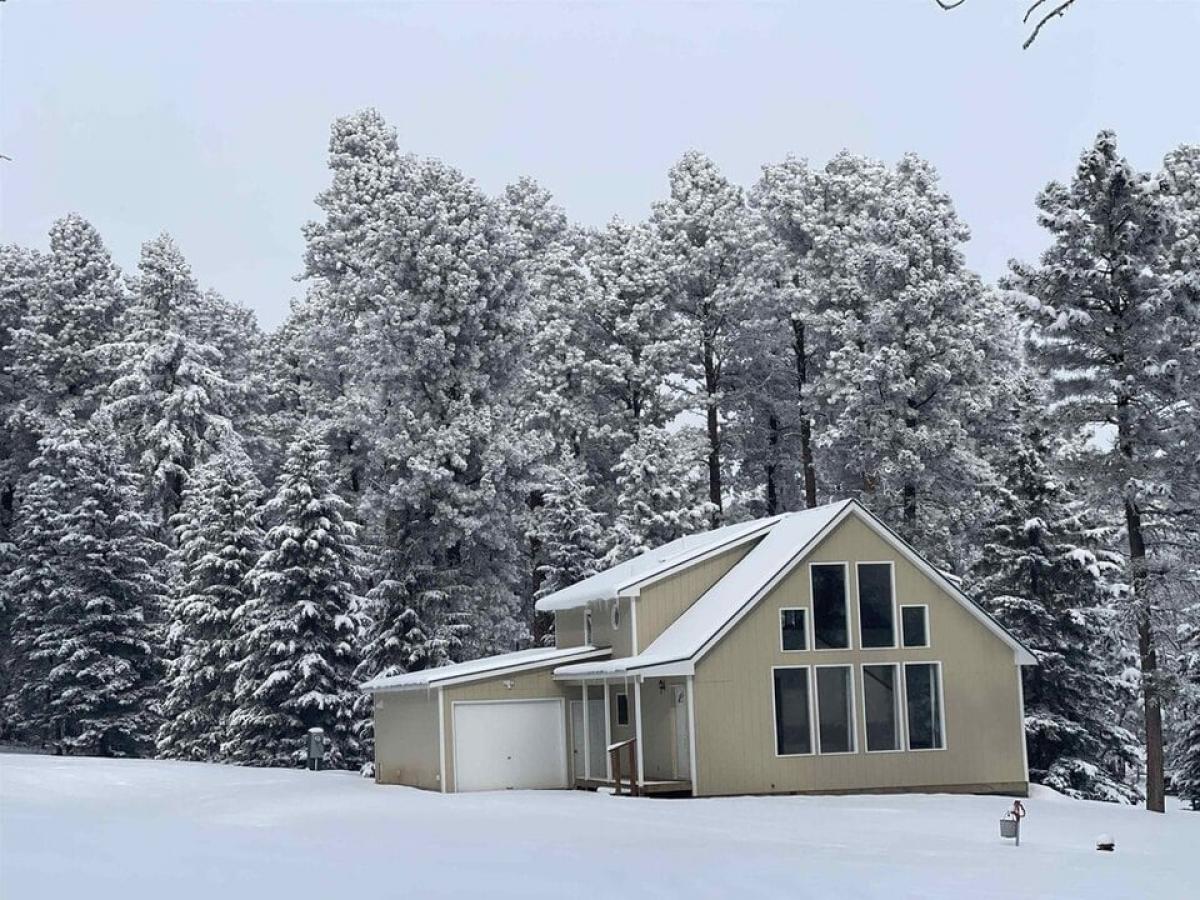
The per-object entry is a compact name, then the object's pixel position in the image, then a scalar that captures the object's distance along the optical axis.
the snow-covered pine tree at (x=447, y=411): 40.41
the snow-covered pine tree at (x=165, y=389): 51.50
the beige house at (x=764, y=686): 29.08
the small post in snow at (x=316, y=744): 39.97
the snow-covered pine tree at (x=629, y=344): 47.38
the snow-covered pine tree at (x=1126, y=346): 28.61
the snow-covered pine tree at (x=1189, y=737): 34.62
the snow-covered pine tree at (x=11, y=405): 51.31
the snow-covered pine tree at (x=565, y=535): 43.75
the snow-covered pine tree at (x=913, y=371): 40.31
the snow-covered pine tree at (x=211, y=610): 44.41
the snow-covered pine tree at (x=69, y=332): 54.53
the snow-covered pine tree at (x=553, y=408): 43.97
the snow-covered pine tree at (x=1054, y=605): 36.22
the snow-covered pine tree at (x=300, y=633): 41.94
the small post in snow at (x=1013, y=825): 20.59
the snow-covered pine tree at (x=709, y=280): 47.28
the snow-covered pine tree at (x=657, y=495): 44.38
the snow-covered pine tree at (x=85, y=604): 47.50
